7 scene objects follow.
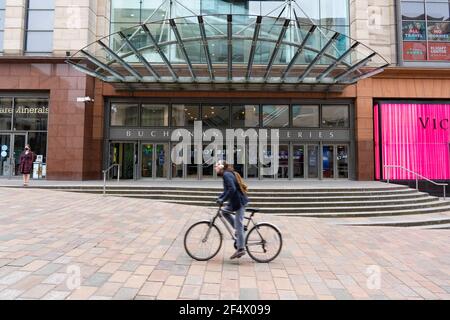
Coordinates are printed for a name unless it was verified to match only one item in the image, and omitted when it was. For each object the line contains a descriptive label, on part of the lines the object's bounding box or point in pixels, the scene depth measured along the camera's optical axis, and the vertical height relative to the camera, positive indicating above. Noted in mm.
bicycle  5613 -1147
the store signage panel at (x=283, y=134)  18828 +2125
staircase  11164 -979
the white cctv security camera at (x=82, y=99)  17062 +3690
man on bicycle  5445 -456
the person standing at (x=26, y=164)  13906 +308
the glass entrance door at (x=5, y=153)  17812 +974
